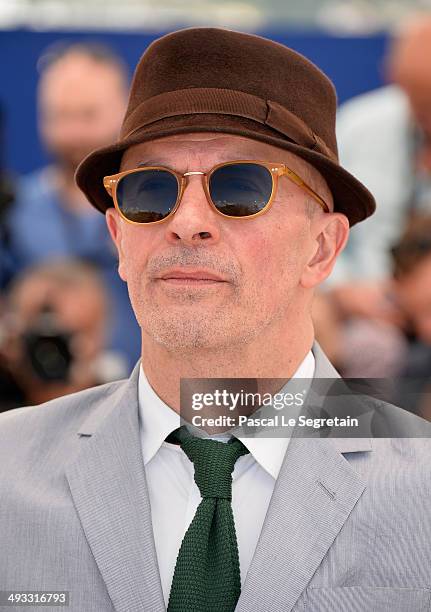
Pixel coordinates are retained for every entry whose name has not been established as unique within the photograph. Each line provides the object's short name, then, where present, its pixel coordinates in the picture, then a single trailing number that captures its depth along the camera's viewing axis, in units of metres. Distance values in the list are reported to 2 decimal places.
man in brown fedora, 4.00
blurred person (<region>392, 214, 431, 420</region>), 7.20
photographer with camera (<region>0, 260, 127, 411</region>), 7.23
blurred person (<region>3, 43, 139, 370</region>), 8.59
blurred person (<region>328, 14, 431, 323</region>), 8.45
